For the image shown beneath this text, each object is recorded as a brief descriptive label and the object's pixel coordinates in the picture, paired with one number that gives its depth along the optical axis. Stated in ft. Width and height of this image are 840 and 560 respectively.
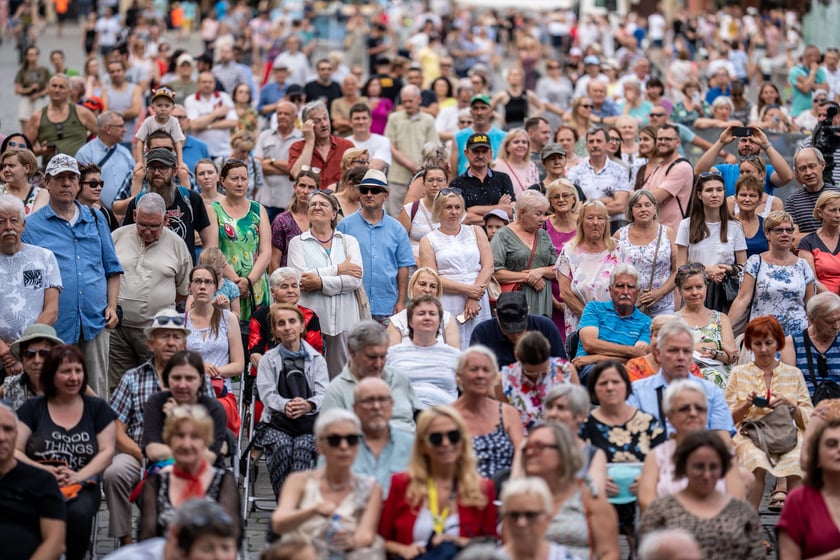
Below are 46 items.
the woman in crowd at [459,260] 70.18
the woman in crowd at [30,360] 55.42
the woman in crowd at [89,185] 69.36
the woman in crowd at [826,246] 71.97
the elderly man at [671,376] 54.65
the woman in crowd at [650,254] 70.38
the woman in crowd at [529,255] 71.46
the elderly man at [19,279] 60.39
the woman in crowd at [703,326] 64.13
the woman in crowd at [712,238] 71.92
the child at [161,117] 81.20
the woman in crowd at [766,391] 58.95
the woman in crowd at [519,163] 84.58
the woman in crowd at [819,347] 61.72
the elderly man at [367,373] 54.90
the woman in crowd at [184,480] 48.21
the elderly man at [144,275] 66.49
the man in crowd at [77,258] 63.26
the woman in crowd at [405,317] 62.95
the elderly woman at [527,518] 43.29
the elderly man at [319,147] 86.12
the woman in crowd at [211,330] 62.23
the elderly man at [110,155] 80.59
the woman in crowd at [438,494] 46.93
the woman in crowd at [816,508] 47.21
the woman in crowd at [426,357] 59.62
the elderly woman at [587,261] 69.15
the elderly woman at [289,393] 57.21
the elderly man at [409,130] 98.30
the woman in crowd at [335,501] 46.16
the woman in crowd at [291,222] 74.18
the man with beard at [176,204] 69.26
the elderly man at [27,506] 48.01
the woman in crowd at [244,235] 72.64
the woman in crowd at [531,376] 55.26
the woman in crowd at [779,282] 68.80
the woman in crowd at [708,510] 46.37
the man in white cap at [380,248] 71.26
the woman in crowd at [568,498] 46.75
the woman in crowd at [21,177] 72.74
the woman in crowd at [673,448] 49.21
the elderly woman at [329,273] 67.83
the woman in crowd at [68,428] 52.11
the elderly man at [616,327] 63.36
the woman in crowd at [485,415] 52.49
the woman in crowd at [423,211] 76.33
